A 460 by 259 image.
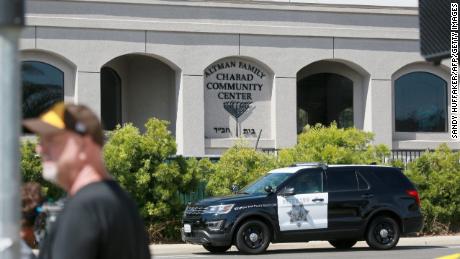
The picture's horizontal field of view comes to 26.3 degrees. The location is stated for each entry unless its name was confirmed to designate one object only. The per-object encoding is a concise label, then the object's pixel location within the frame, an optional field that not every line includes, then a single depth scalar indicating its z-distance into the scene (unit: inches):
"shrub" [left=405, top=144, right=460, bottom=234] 983.6
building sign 1279.5
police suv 760.3
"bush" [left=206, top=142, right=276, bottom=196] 927.7
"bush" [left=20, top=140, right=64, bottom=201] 845.8
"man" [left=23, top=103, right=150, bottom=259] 154.9
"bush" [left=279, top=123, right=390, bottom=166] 960.9
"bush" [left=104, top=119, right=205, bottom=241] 866.1
